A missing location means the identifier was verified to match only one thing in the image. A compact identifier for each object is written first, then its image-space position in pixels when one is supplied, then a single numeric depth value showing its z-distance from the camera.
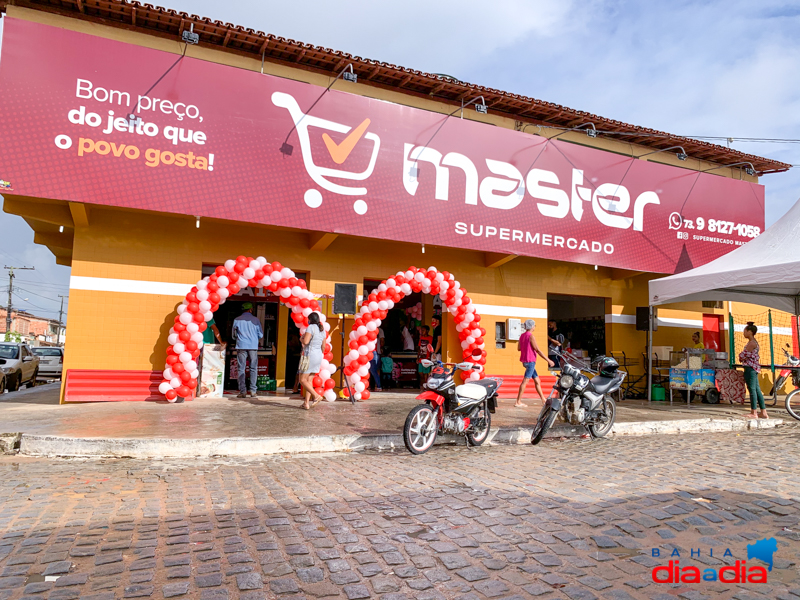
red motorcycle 7.07
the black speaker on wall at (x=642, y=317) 15.41
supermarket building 9.44
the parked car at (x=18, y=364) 16.17
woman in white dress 9.95
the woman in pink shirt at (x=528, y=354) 11.16
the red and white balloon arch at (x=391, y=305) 11.37
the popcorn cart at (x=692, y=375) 12.95
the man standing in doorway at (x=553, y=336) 8.61
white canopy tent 10.78
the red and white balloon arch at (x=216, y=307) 10.16
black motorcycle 7.85
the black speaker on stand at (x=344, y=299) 11.52
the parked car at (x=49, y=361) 21.69
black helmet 8.63
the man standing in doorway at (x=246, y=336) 11.16
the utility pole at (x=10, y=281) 53.74
